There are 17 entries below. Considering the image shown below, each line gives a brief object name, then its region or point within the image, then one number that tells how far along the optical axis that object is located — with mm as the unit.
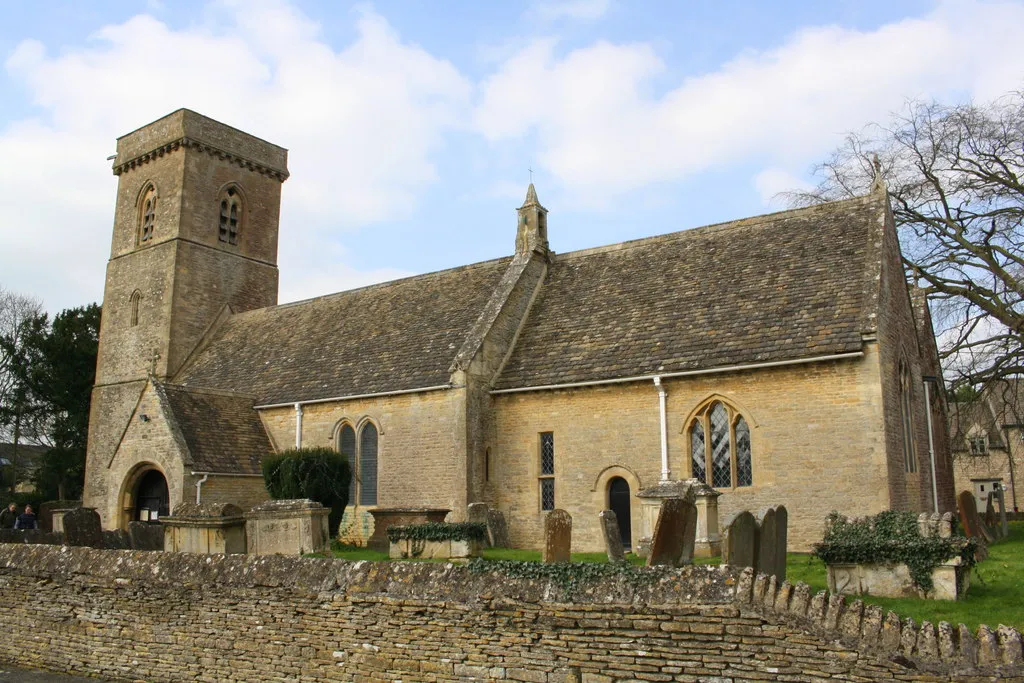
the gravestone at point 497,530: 20797
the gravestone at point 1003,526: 23047
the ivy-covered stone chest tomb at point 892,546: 11672
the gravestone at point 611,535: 13992
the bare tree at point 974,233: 24328
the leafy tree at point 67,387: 41438
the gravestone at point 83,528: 14047
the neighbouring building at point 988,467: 48719
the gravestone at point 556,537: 11422
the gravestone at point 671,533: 9469
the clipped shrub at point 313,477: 21516
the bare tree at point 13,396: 46656
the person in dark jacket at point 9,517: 28600
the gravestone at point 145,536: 16188
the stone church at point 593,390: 18250
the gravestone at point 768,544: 9711
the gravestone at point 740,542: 8945
